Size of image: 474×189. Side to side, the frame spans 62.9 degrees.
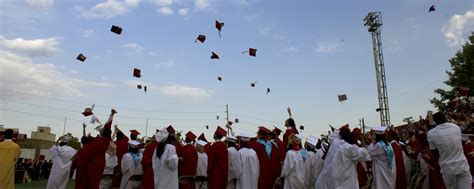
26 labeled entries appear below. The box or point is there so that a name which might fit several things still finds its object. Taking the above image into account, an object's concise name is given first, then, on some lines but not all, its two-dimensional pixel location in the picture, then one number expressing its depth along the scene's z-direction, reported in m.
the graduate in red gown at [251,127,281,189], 8.81
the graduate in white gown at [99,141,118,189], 9.12
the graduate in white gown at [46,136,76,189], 8.49
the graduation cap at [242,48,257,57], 15.14
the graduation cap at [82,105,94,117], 11.02
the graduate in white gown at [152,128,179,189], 8.27
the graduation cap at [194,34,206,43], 14.53
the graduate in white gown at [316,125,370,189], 6.85
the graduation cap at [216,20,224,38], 13.97
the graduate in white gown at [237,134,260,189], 8.45
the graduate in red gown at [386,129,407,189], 8.22
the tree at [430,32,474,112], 26.64
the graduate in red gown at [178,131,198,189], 8.98
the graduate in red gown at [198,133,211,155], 9.45
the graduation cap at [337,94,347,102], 14.80
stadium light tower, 29.67
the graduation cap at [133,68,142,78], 15.02
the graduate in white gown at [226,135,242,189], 8.44
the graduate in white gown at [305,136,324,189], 8.37
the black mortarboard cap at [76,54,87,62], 14.80
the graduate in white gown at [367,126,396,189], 7.62
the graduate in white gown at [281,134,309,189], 7.99
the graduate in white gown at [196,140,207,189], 9.32
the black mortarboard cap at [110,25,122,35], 14.16
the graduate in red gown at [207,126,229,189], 8.41
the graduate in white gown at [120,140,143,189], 9.08
